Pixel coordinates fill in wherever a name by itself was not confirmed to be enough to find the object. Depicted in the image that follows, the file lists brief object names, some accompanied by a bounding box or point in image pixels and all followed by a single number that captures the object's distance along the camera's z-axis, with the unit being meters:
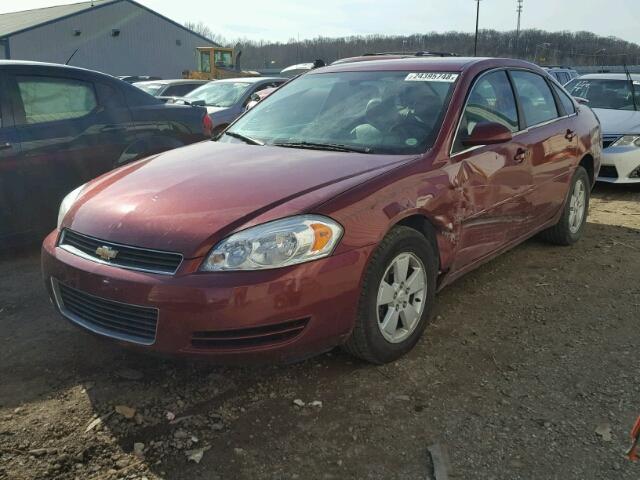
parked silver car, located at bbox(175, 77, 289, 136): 9.73
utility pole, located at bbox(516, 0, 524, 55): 67.62
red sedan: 2.55
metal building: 37.72
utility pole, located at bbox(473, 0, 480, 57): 54.59
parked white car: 7.48
